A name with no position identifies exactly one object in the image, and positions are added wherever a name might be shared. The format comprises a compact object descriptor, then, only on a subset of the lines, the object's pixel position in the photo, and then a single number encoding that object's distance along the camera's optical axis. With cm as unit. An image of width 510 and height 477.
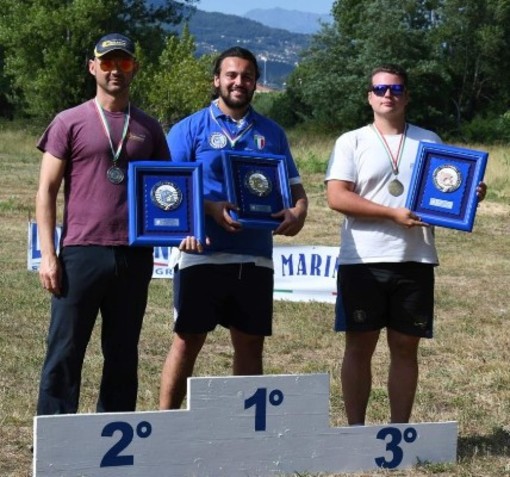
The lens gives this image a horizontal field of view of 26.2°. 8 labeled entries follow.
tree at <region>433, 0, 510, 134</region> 4691
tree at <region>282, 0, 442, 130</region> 4641
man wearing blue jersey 492
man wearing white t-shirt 503
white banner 984
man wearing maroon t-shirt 456
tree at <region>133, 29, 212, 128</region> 3966
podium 443
